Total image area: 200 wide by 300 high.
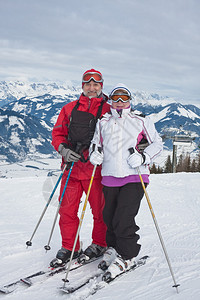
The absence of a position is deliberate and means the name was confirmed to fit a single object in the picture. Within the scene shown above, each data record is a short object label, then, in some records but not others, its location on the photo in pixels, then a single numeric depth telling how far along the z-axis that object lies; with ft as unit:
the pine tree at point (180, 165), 138.92
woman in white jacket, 10.06
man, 11.12
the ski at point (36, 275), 9.09
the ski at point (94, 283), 8.94
